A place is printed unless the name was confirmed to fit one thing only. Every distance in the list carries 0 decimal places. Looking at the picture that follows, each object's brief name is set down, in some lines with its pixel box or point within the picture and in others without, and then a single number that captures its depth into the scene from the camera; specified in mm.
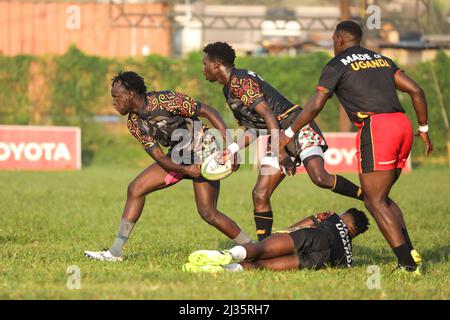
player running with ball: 18516
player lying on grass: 16469
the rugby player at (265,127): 18797
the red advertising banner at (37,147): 50844
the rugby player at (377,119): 16937
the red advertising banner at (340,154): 51062
